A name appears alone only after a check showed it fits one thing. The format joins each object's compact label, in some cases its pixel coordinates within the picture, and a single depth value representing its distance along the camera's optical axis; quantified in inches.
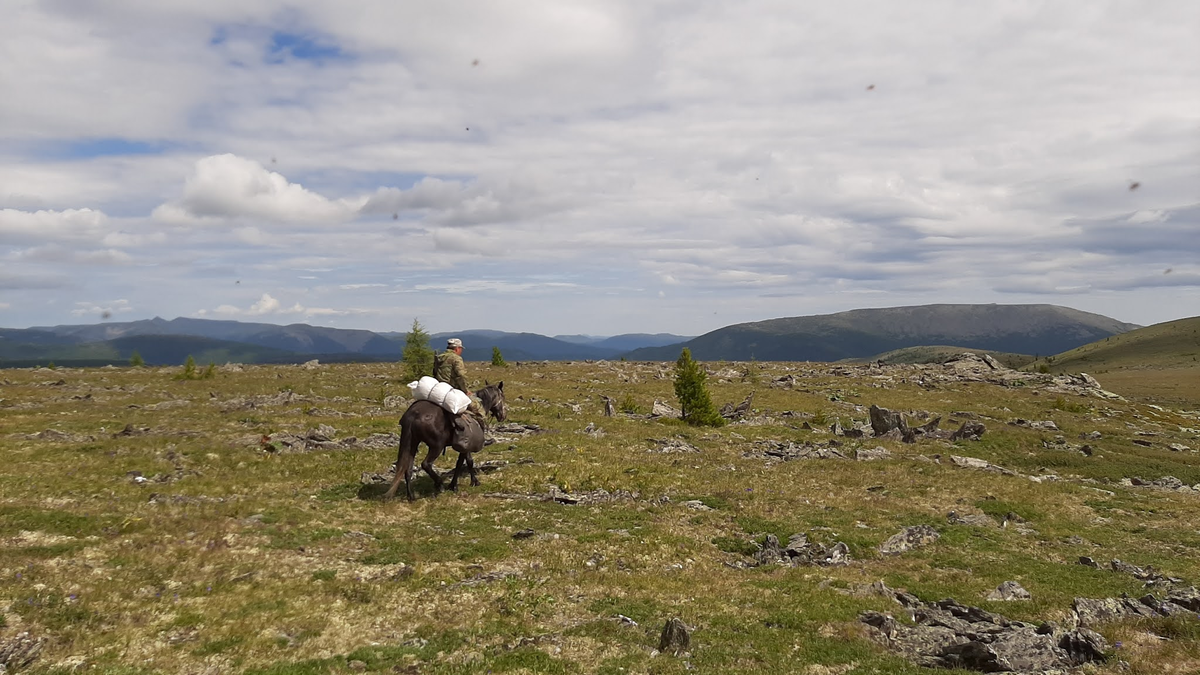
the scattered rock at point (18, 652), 398.4
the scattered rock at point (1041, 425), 1931.6
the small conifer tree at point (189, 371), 2881.4
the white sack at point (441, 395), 903.1
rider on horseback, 944.9
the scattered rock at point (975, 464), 1349.7
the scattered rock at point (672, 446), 1441.7
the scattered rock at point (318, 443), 1266.0
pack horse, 881.5
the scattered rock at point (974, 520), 919.7
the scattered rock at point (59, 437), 1289.4
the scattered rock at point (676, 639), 487.2
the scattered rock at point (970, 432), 1720.4
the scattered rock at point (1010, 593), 625.9
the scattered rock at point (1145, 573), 665.7
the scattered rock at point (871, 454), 1408.7
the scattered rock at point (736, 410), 2092.8
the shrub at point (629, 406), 2123.2
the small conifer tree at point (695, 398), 1865.2
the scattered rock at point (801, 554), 747.4
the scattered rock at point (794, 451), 1419.8
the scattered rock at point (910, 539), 802.2
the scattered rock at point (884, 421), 1737.2
